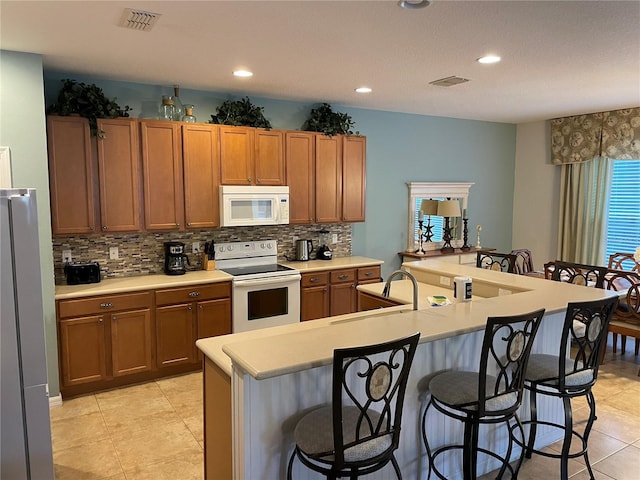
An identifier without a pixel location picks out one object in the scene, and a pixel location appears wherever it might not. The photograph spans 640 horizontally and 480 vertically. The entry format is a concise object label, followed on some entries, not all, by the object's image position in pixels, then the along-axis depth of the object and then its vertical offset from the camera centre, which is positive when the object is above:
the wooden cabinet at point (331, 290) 4.76 -0.97
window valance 5.55 +0.76
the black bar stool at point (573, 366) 2.39 -0.91
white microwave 4.37 -0.08
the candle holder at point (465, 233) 6.55 -0.51
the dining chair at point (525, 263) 5.77 -0.82
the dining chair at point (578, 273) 3.62 -0.62
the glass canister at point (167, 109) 4.21 +0.79
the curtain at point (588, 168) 5.64 +0.38
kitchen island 1.88 -0.79
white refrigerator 1.90 -0.60
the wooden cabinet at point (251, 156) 4.39 +0.39
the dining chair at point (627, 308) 4.19 -1.01
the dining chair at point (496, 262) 4.39 -0.65
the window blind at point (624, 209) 5.73 -0.14
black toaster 3.89 -0.64
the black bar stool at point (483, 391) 2.09 -0.91
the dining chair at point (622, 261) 5.50 -0.78
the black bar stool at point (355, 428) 1.69 -0.91
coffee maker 4.33 -0.57
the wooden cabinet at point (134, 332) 3.66 -1.13
